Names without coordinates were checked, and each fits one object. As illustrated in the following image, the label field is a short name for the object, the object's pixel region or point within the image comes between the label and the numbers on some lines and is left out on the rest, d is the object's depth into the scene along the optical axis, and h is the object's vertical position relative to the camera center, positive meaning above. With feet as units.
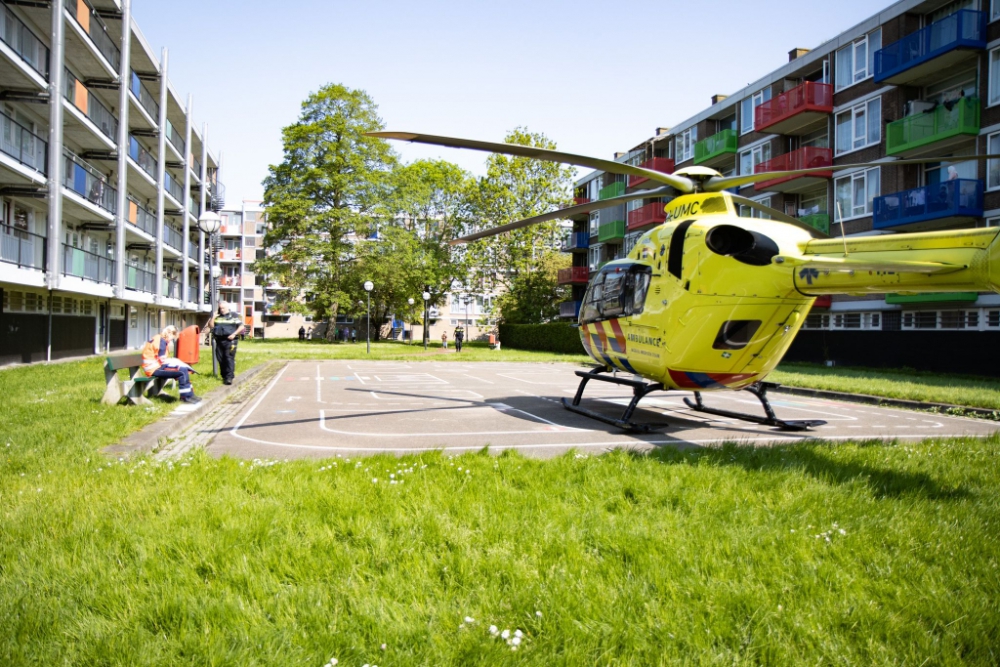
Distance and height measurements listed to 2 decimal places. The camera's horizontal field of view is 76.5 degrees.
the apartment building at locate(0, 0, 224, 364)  66.80 +19.38
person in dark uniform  47.62 -0.37
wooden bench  31.63 -2.84
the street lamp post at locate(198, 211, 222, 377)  55.16 +9.32
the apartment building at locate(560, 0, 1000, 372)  71.72 +27.14
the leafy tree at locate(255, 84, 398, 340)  151.02 +33.51
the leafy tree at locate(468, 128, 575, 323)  154.71 +25.41
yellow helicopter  20.86 +2.45
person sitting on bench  33.94 -1.93
